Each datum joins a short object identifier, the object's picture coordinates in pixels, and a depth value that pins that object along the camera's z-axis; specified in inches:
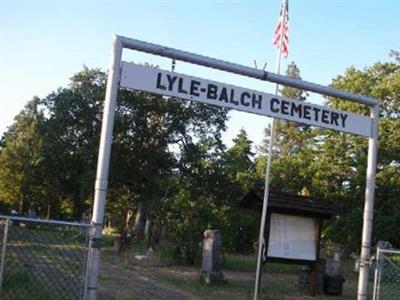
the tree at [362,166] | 1480.1
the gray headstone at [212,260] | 699.4
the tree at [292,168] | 1631.4
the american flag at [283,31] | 661.3
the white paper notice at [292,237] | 621.6
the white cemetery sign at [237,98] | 283.4
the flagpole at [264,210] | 591.2
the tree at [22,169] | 2298.2
